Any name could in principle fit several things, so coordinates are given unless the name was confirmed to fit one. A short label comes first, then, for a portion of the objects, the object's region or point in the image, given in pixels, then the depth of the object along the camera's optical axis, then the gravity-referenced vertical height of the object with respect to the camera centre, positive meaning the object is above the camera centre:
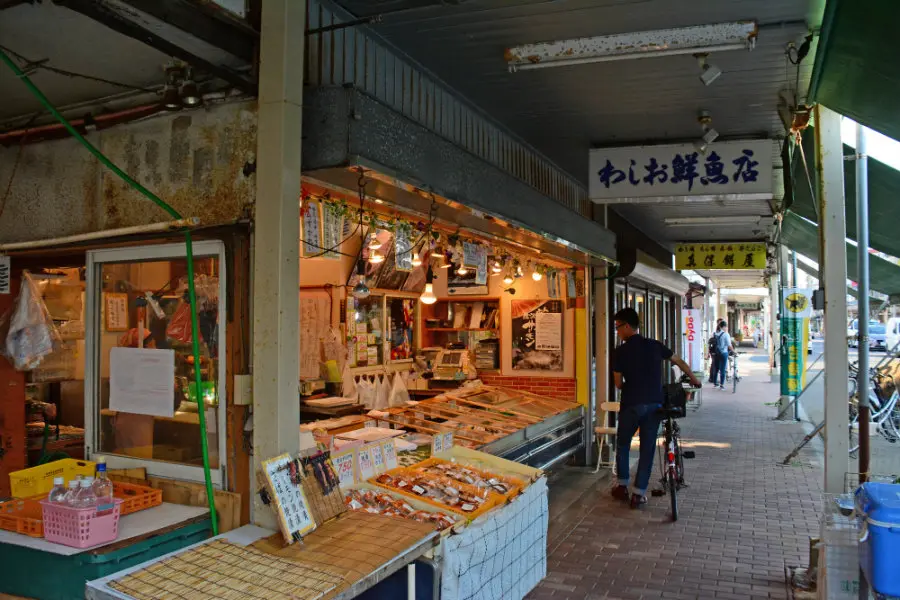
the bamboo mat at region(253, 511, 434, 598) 3.27 -1.18
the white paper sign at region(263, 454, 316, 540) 3.51 -0.96
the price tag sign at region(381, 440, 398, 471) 5.16 -1.05
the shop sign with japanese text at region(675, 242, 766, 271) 16.98 +1.57
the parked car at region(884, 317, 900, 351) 37.74 -0.79
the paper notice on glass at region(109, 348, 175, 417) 4.31 -0.41
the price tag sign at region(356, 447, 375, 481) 4.87 -1.06
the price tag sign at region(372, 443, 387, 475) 5.04 -1.05
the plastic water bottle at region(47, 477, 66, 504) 3.56 -0.92
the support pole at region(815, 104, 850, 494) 5.57 +0.35
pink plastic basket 3.44 -1.06
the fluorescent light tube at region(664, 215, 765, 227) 13.64 +1.98
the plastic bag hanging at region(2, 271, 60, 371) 4.95 -0.09
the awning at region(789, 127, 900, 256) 7.68 +1.48
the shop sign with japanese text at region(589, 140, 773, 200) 7.58 +1.68
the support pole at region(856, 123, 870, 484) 5.55 +0.27
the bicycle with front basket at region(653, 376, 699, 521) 7.89 -1.62
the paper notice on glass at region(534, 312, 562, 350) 10.32 -0.20
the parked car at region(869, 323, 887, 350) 33.49 -1.05
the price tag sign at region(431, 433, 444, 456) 5.65 -1.05
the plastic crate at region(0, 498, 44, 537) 3.67 -1.11
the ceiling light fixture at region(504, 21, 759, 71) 4.93 +2.04
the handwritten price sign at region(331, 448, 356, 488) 4.64 -1.03
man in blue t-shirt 8.23 -0.83
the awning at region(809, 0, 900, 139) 3.99 +1.70
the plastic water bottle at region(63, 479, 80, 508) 3.54 -0.92
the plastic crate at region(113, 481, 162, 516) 4.02 -1.08
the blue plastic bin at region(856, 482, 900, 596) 3.59 -1.21
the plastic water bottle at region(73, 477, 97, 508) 3.51 -0.93
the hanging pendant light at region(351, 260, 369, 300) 6.23 +0.26
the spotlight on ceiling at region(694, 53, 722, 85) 5.37 +1.98
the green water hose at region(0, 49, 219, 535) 3.87 +0.07
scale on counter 10.55 -0.73
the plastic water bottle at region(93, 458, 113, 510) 3.54 -0.93
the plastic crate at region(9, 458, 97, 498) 4.10 -0.98
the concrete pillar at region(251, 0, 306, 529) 3.76 +0.46
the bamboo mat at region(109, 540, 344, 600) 2.91 -1.18
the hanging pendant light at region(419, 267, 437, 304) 9.16 +0.36
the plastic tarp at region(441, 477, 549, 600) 3.90 -1.50
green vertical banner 15.33 -0.74
